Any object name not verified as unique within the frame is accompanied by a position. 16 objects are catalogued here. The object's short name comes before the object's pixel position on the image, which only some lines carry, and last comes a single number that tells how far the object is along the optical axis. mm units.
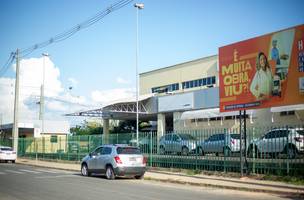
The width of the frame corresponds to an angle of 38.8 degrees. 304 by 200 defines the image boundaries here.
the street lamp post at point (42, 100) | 56825
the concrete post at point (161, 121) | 51475
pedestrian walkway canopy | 51272
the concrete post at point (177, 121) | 46969
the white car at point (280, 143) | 16922
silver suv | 19812
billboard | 17719
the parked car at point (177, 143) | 22061
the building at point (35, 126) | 60338
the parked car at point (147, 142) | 24828
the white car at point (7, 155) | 36931
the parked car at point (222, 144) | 20219
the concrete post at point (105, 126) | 60406
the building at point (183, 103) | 40150
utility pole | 41688
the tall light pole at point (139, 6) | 29645
